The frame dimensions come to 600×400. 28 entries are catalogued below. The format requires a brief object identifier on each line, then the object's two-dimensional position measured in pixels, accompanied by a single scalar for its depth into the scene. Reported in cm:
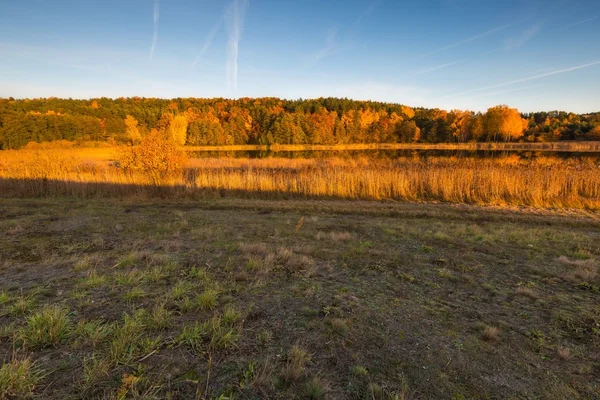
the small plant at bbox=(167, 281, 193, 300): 418
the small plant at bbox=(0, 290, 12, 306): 390
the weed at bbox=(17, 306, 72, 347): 306
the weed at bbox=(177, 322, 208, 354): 314
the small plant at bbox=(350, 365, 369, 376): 289
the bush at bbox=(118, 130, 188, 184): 1647
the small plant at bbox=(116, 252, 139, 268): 541
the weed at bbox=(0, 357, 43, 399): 239
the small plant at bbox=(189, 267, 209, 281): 496
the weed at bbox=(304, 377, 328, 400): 259
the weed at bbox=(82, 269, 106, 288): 449
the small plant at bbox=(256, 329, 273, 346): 331
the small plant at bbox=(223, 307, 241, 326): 361
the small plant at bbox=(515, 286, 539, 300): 466
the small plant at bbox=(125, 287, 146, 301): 411
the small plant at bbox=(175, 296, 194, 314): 387
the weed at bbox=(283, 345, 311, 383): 277
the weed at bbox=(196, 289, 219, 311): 395
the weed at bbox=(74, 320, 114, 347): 310
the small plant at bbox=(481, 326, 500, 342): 350
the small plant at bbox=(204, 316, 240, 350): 317
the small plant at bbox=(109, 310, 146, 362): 288
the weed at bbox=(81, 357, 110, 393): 253
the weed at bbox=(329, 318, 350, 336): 353
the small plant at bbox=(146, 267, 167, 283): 479
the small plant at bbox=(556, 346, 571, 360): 323
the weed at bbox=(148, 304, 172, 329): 345
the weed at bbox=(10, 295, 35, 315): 365
